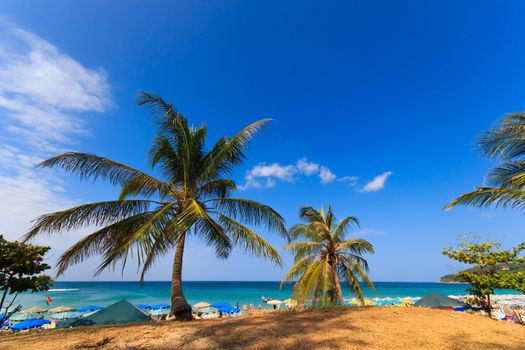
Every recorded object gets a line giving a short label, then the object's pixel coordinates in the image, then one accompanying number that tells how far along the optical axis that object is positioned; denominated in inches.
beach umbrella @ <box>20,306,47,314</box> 971.8
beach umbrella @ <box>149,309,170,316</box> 1083.3
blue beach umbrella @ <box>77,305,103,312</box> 1053.1
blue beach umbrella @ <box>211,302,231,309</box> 905.3
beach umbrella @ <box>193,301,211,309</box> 1020.5
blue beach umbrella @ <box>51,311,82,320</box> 959.5
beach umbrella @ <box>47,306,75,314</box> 1000.9
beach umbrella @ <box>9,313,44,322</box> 940.0
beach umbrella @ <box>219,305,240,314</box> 896.0
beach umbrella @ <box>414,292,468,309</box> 603.8
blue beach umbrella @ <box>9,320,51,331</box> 633.4
